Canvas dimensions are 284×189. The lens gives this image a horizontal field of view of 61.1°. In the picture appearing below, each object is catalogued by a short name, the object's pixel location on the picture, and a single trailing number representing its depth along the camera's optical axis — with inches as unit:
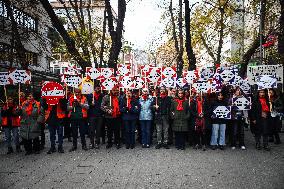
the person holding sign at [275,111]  324.3
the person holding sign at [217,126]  303.1
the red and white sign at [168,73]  356.6
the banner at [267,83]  312.5
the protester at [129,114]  311.7
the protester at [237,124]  302.9
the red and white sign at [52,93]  291.7
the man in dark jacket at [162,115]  313.5
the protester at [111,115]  311.1
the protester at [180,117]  304.9
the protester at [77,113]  298.8
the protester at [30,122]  283.0
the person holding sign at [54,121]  289.4
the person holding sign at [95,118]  311.1
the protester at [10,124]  295.1
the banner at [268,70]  449.9
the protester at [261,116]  290.9
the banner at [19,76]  316.6
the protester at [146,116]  316.8
